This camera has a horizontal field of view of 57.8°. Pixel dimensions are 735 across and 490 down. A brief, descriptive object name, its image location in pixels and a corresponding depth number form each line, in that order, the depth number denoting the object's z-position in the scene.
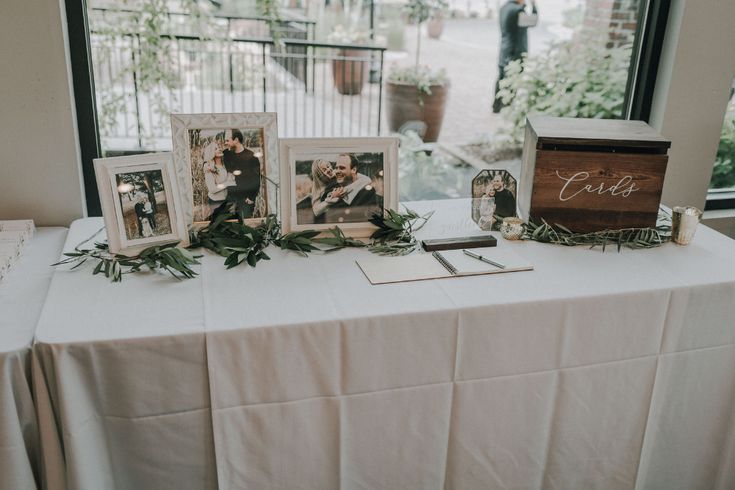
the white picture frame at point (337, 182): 1.69
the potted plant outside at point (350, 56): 2.19
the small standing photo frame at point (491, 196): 1.83
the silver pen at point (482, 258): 1.60
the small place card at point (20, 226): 1.68
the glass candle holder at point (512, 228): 1.77
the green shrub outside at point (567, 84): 2.42
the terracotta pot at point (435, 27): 2.22
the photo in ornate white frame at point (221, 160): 1.63
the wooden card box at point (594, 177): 1.76
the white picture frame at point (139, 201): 1.51
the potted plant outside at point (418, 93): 2.27
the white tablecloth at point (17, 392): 1.21
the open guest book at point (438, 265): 1.54
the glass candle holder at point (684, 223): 1.77
